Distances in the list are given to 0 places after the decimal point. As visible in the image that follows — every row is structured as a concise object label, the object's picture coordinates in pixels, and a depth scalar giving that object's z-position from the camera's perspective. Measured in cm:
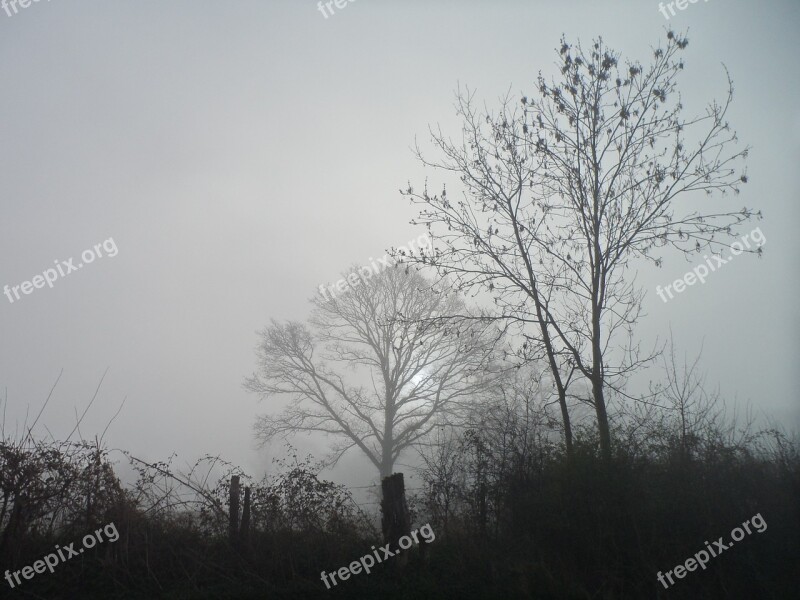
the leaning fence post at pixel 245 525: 701
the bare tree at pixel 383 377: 1938
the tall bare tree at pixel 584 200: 935
